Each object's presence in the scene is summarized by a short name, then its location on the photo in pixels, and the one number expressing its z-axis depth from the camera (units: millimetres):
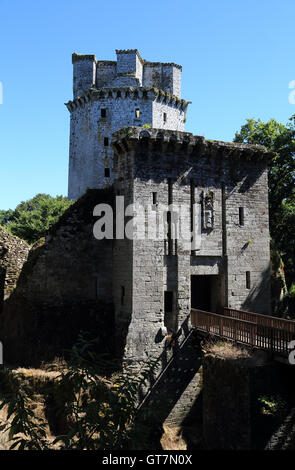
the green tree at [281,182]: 25203
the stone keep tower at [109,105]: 35125
